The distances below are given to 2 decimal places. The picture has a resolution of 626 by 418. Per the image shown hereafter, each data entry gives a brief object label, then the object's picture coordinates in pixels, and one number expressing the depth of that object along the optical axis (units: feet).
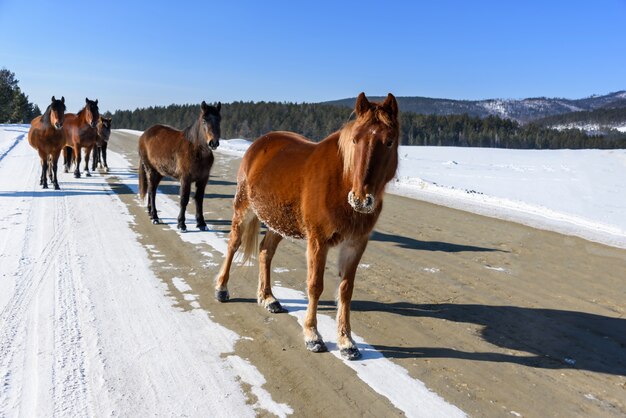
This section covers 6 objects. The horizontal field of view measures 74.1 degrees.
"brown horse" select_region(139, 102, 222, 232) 25.73
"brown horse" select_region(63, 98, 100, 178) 47.32
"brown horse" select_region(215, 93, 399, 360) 10.76
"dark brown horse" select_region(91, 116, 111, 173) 50.72
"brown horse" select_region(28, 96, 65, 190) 38.32
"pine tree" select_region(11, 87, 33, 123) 223.30
